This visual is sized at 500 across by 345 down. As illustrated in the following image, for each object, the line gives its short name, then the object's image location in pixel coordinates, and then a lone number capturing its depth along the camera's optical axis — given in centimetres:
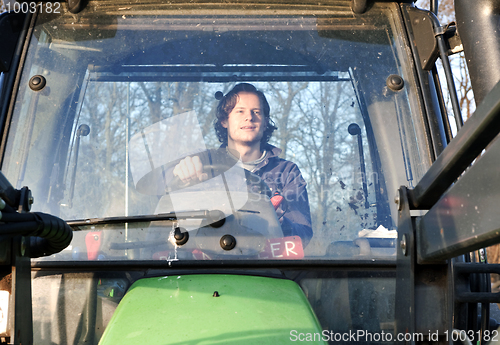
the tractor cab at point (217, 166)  408
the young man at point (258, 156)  432
